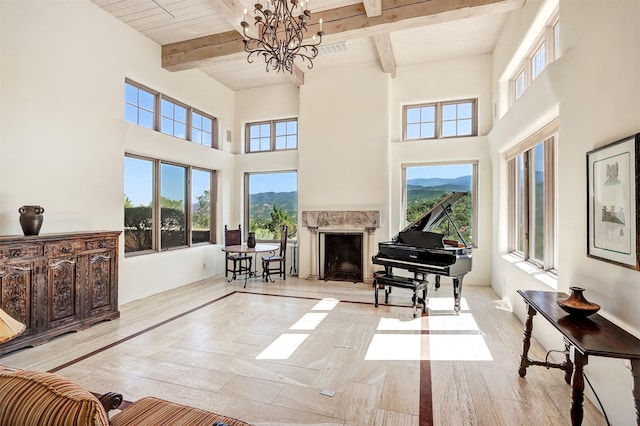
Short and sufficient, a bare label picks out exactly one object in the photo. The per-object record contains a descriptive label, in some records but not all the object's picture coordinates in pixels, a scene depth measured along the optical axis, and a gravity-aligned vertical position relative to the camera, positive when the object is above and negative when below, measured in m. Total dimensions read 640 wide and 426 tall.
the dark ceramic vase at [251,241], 6.43 -0.55
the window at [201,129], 6.56 +1.86
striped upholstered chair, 0.83 -0.51
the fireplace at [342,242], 6.25 -0.59
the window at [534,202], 3.50 +0.17
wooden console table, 1.57 -0.70
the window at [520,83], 4.59 +2.01
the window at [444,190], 6.09 +0.49
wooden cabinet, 3.13 -0.76
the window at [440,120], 6.18 +1.93
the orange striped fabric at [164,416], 1.32 -0.89
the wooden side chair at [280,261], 6.44 -0.96
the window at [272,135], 7.27 +1.88
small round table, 5.95 -0.68
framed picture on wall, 1.88 +0.08
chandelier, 2.86 +1.76
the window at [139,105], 5.08 +1.84
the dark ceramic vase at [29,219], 3.33 -0.05
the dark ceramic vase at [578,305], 2.03 -0.60
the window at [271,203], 7.24 +0.27
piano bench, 4.32 -1.00
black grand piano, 4.33 -0.59
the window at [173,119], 5.77 +1.84
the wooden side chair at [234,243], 6.38 -0.62
